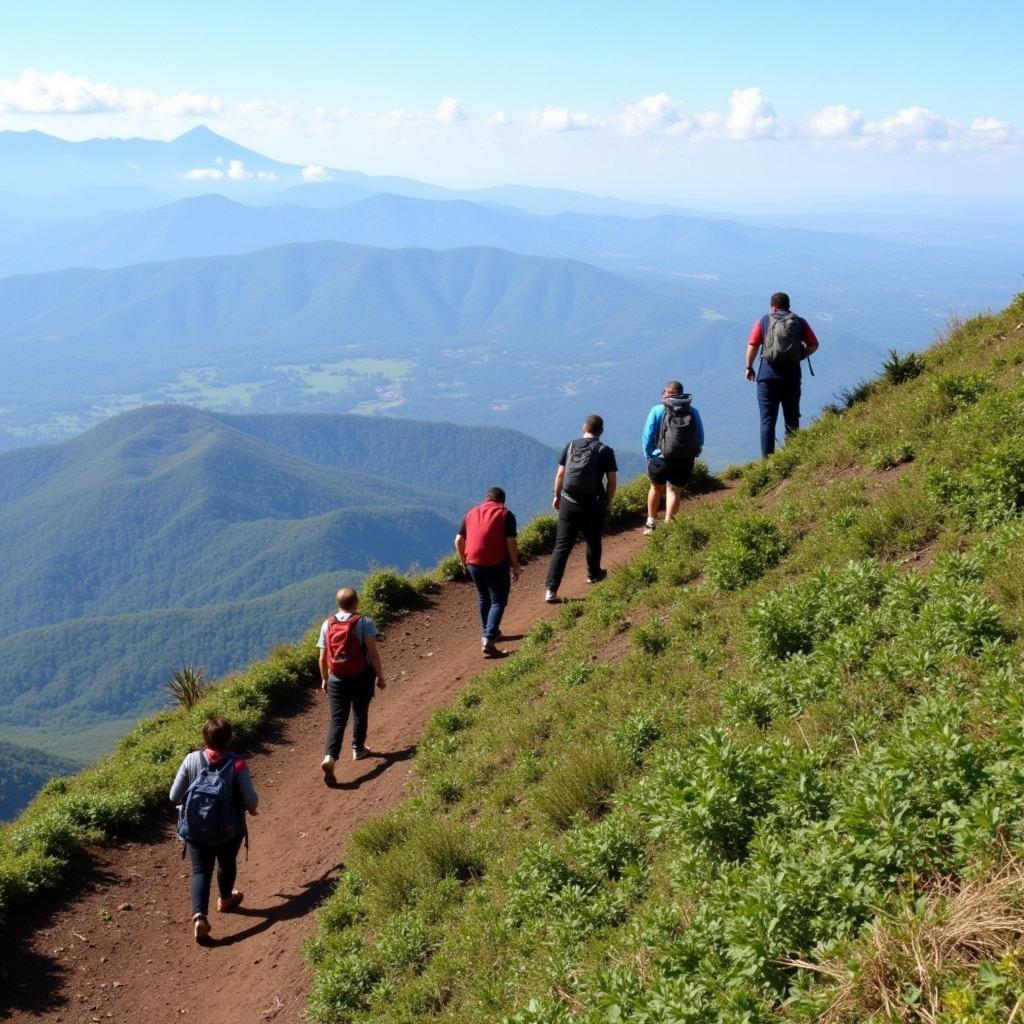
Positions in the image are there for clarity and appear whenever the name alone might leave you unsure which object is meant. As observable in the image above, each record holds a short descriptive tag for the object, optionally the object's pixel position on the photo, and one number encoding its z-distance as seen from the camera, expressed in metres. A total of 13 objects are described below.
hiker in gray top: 7.65
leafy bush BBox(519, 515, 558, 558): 16.42
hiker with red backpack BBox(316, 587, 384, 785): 9.62
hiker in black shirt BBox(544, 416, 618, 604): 11.61
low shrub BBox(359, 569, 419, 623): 14.66
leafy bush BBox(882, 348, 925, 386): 13.29
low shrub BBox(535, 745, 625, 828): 6.62
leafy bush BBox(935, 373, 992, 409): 10.30
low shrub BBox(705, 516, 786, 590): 8.85
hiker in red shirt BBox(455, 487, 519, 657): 11.46
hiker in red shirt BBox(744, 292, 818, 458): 12.62
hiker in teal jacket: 12.12
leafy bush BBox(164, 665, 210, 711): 13.25
